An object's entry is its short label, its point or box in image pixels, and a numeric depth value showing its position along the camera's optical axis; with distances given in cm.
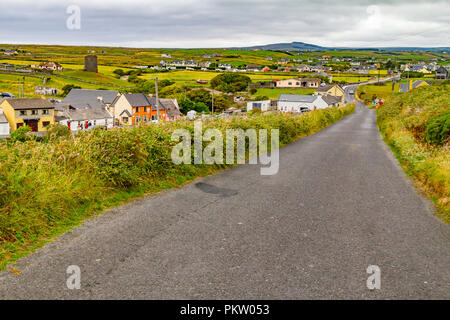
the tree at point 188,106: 9794
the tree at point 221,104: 10494
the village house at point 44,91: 10225
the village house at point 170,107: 8187
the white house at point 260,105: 9368
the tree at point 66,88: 10355
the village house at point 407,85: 9885
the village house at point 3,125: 5831
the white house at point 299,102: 9294
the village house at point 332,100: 9320
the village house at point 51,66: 13050
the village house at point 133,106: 7644
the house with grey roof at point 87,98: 8288
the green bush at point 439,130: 1498
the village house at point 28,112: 6125
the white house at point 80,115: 6777
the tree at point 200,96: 10698
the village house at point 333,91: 11294
